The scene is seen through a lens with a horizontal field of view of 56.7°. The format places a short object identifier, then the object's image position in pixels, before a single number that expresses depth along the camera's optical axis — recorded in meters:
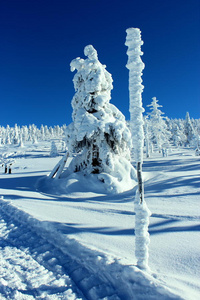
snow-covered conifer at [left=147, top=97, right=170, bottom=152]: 37.78
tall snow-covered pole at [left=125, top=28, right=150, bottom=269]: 3.43
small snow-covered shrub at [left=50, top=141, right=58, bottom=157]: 48.09
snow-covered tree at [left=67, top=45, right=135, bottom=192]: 12.38
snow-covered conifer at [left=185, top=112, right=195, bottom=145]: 69.38
